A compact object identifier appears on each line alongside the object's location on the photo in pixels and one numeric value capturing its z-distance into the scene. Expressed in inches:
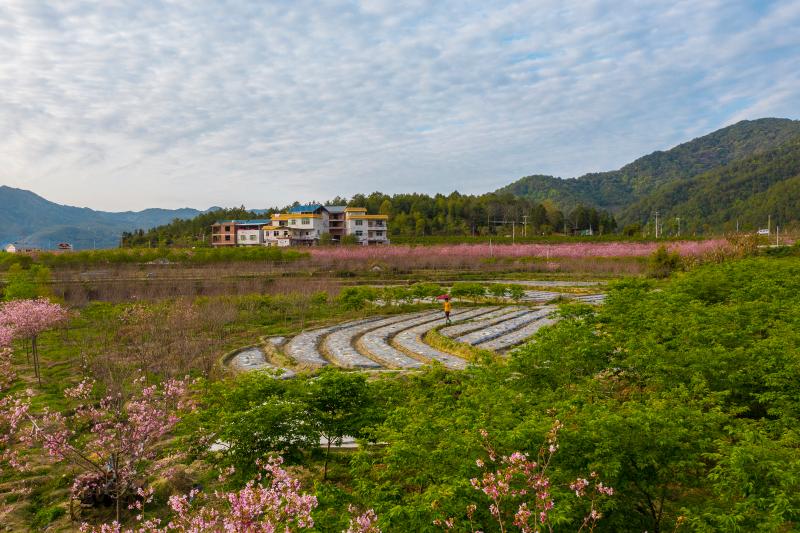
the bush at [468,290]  1034.7
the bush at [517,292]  1002.7
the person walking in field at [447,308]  792.9
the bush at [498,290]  1015.6
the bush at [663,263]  1369.3
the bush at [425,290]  992.9
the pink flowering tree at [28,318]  561.0
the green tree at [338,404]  292.5
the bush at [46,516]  280.2
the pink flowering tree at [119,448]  279.9
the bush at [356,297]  940.2
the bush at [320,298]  956.6
